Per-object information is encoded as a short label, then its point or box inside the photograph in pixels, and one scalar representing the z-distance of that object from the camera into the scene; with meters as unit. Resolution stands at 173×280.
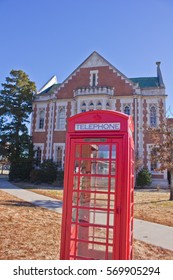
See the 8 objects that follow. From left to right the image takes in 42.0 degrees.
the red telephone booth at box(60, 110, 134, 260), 3.16
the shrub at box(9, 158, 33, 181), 23.39
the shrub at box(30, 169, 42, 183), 22.11
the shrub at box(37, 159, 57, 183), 22.20
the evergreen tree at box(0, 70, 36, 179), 24.78
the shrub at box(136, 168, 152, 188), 20.88
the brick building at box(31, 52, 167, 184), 23.36
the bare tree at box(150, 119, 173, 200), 12.70
